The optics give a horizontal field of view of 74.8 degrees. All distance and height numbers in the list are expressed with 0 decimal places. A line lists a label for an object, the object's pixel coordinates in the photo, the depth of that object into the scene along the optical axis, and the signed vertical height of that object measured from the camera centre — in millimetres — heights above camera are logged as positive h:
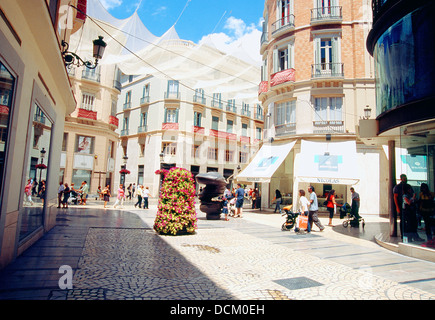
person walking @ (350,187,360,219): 11768 -535
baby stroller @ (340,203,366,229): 11742 -1020
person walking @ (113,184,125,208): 17917 -538
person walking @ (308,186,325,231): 10312 -746
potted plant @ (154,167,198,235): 8406 -589
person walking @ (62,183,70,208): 15802 -748
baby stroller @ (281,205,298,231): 10250 -1061
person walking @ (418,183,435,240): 6801 -259
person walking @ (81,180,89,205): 18969 -591
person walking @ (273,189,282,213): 18281 -557
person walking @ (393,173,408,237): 7660 +43
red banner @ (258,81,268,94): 20359 +7407
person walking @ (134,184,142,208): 18834 -521
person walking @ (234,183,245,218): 14719 -581
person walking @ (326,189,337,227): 12469 -518
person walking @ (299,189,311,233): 10500 -539
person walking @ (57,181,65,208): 15930 -547
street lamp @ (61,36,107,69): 6913 +3331
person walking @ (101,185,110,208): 17572 -624
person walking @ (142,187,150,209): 18548 -687
